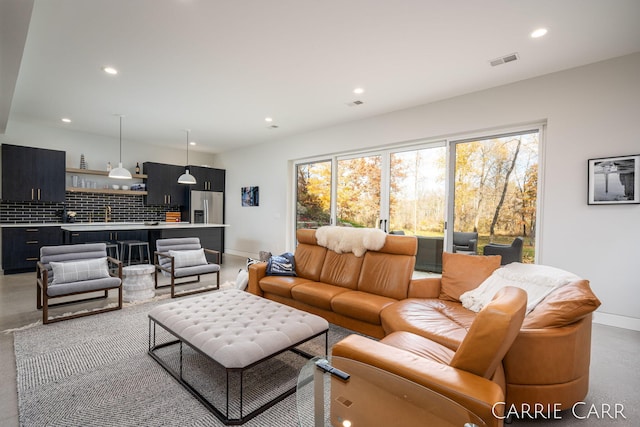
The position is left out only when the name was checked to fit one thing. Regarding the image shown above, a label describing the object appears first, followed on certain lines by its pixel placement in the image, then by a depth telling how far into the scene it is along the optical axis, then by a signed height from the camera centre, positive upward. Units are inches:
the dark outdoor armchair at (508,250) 159.5 -20.2
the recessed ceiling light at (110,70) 141.6 +66.6
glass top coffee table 48.7 -33.7
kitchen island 219.6 -18.9
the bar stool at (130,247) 241.8 -32.5
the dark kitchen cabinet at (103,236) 219.4 -21.5
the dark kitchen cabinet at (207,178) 320.8 +35.9
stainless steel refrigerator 314.7 +3.8
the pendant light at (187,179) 249.9 +26.0
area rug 71.9 -49.4
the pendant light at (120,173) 225.0 +27.4
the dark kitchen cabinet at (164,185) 295.3 +25.4
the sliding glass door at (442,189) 158.6 +14.9
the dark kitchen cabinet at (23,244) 216.8 -26.6
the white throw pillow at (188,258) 175.5 -28.4
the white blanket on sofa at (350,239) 134.3 -12.8
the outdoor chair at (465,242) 172.7 -17.2
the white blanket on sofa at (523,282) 84.0 -21.0
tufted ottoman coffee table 74.6 -35.2
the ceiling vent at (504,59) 127.4 +66.8
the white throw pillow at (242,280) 156.5 -36.7
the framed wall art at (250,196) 299.4 +15.3
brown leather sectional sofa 68.7 -32.2
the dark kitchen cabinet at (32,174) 223.8 +27.0
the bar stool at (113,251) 238.4 -33.5
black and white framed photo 124.8 +14.6
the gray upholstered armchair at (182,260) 170.9 -30.3
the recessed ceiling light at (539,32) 109.0 +66.5
